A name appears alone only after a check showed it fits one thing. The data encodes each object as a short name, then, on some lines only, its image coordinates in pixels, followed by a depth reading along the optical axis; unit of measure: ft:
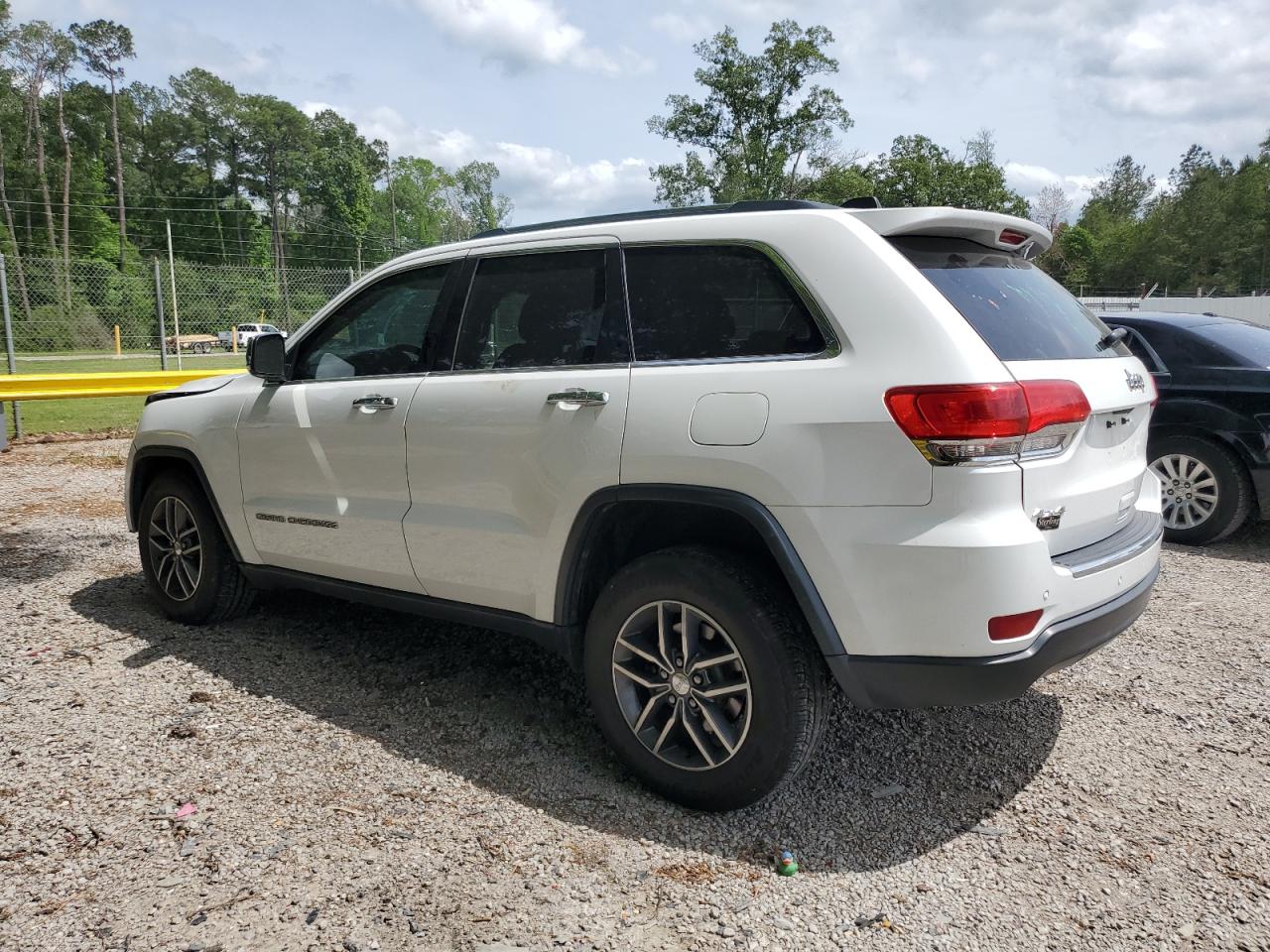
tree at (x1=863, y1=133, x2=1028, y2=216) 150.92
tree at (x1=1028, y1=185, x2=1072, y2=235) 257.50
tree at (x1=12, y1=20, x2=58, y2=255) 162.91
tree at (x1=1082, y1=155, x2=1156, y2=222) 348.18
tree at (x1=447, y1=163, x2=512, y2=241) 298.76
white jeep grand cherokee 8.10
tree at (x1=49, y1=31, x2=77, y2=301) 167.63
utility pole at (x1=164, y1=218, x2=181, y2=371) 73.76
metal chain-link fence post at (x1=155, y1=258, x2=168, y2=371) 48.18
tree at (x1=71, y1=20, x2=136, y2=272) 188.03
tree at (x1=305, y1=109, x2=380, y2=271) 236.22
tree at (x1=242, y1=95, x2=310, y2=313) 238.07
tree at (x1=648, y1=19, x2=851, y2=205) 128.06
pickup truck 82.77
